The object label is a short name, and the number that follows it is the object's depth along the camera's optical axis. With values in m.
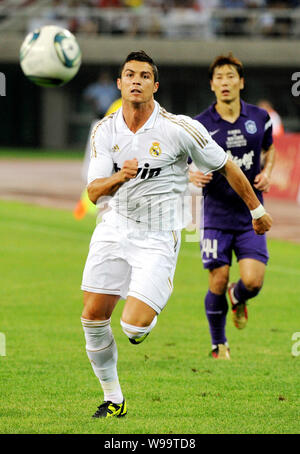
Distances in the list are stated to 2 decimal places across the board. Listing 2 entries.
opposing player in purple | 16.92
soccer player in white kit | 12.49
